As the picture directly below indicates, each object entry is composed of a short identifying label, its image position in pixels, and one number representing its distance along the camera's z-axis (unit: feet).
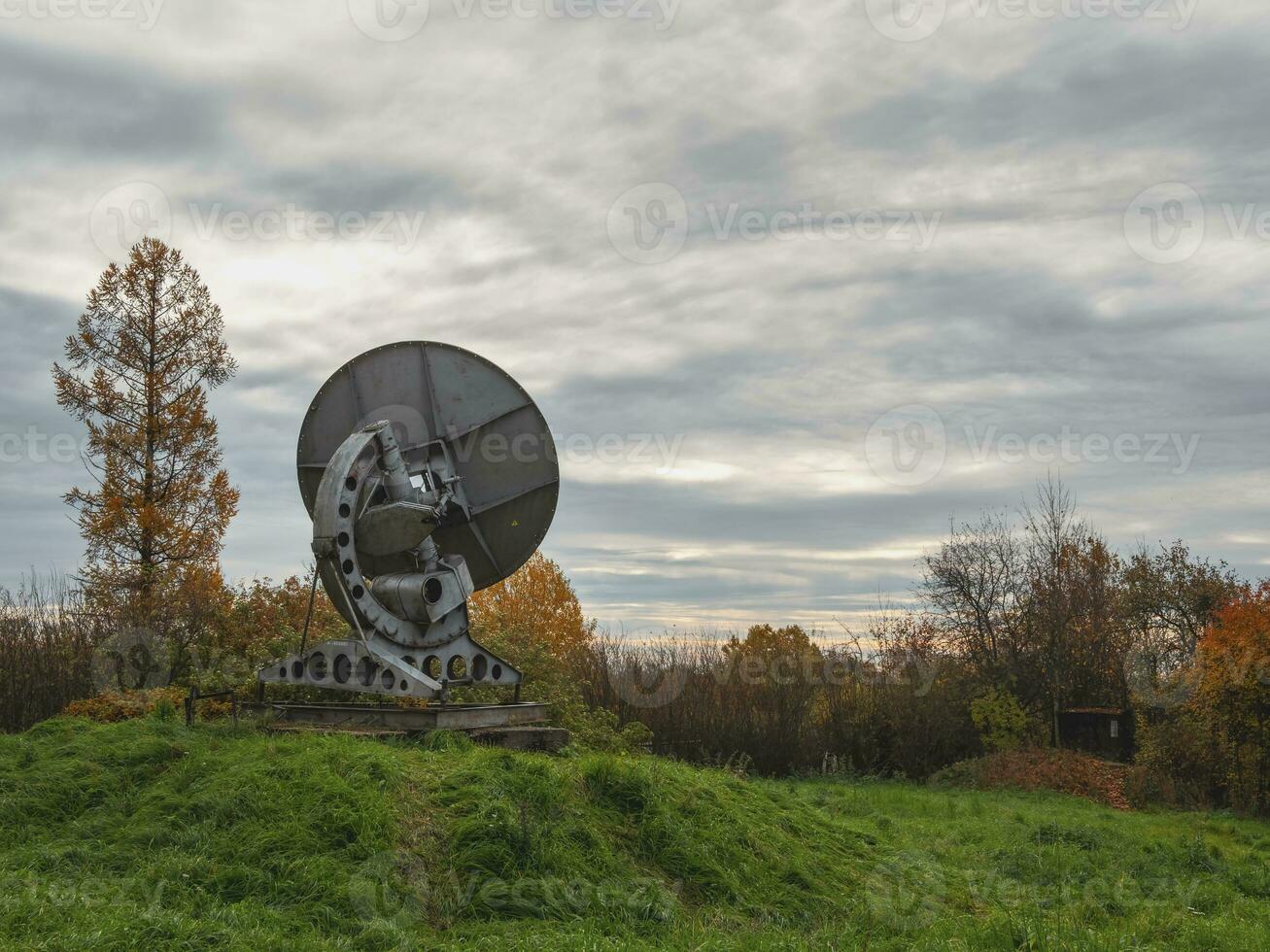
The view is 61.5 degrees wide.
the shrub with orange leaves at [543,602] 89.51
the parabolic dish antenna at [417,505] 37.19
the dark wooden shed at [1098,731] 79.41
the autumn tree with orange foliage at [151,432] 82.48
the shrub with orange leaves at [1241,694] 56.90
